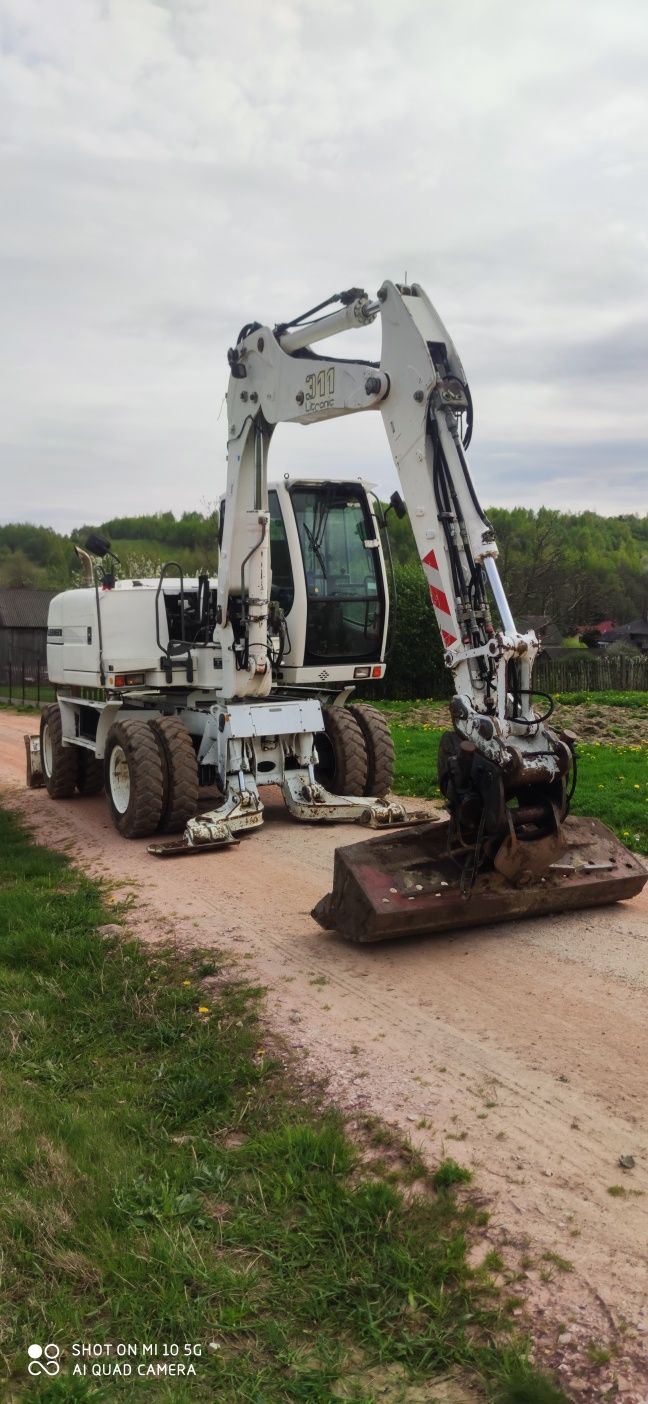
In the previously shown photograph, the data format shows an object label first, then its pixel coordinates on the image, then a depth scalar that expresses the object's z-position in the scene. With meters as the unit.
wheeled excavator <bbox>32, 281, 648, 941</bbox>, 5.67
